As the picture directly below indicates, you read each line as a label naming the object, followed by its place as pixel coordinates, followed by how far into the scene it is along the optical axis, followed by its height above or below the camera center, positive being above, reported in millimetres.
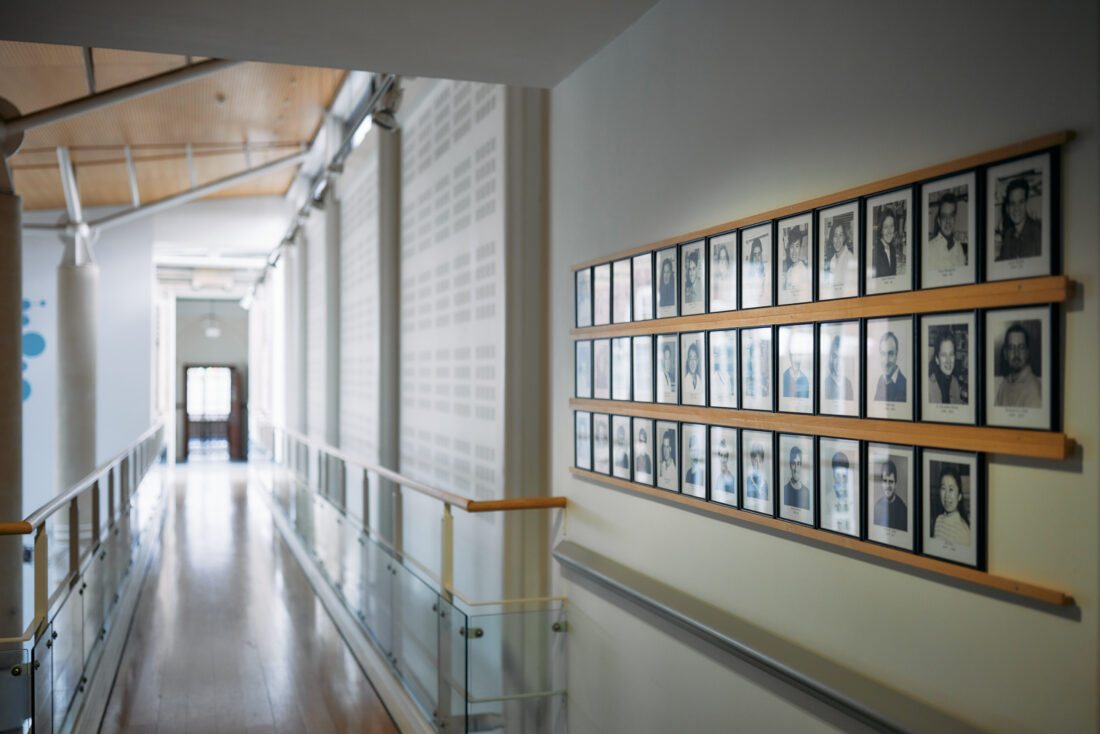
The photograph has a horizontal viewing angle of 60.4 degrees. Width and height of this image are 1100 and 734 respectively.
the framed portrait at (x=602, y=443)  3998 -336
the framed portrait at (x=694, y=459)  3205 -326
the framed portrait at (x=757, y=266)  2793 +297
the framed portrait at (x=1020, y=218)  1899 +303
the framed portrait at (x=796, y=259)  2613 +296
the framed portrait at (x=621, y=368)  3775 -13
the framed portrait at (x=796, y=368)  2615 -10
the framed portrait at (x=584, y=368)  4192 -14
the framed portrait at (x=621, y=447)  3797 -335
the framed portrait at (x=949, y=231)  2074 +300
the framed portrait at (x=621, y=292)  3781 +293
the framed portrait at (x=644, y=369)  3580 -16
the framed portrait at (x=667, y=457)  3406 -337
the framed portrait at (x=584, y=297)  4180 +305
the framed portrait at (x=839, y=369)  2426 -12
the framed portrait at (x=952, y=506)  2076 -320
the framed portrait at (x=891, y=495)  2252 -319
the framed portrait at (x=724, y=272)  2994 +298
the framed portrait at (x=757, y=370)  2809 -17
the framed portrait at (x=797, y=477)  2623 -320
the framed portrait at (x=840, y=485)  2439 -319
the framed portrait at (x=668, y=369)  3379 -15
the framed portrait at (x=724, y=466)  3020 -328
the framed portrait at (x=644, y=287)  3572 +297
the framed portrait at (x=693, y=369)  3191 -15
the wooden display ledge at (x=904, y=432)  1918 -165
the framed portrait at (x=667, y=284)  3381 +294
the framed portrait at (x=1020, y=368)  1904 -8
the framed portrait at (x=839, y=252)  2430 +297
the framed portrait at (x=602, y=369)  3986 -18
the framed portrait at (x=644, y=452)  3592 -335
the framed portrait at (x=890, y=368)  2254 -9
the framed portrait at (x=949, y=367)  2076 -6
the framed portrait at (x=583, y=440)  4207 -340
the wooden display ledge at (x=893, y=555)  1919 -466
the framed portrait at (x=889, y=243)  2254 +297
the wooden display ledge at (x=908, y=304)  1907 +145
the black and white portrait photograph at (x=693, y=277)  3180 +300
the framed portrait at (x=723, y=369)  3010 -14
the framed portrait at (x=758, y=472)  2807 -328
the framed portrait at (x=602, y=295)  3979 +299
